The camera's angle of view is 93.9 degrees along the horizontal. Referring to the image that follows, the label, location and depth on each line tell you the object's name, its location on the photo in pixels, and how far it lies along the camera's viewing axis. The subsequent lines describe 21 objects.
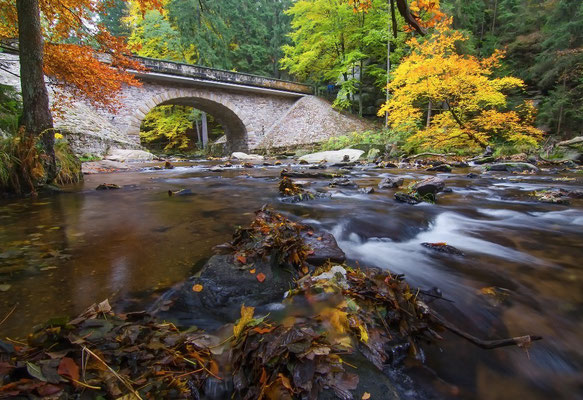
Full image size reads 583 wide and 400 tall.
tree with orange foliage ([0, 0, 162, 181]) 4.19
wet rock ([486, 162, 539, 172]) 7.75
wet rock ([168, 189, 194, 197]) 4.55
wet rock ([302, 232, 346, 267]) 1.81
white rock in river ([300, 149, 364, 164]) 13.45
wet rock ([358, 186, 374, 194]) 4.72
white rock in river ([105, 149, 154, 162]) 12.11
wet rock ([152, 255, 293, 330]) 1.34
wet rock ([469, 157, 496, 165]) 9.73
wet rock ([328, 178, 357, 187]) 5.55
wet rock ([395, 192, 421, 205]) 3.87
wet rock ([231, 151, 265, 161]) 16.61
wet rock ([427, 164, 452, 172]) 8.07
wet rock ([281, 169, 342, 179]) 6.96
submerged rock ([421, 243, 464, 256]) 2.21
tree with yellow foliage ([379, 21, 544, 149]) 10.09
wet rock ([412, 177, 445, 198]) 4.09
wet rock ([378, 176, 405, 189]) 5.25
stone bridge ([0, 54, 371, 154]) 13.72
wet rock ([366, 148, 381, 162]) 13.62
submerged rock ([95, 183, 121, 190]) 5.14
